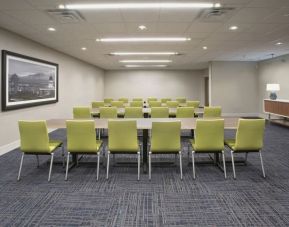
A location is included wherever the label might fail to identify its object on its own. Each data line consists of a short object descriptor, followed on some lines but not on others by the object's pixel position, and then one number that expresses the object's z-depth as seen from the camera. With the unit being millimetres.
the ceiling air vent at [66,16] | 3896
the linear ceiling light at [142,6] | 3566
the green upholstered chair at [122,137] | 3490
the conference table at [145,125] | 3705
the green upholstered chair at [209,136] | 3461
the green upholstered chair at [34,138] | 3393
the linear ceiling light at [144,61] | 10920
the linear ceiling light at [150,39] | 5965
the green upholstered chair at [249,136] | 3459
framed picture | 5012
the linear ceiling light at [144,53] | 8440
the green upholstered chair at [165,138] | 3465
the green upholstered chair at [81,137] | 3453
